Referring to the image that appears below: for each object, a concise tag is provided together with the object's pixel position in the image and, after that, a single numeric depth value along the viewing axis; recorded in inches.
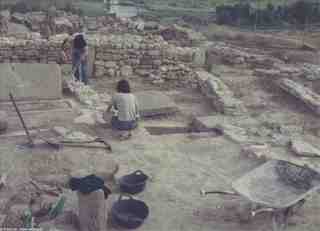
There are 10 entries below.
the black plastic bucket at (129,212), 242.7
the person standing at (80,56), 516.7
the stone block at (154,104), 433.4
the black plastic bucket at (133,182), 278.8
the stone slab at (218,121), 406.4
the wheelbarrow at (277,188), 242.2
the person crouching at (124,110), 352.5
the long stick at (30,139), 335.9
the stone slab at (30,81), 450.3
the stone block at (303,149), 345.4
